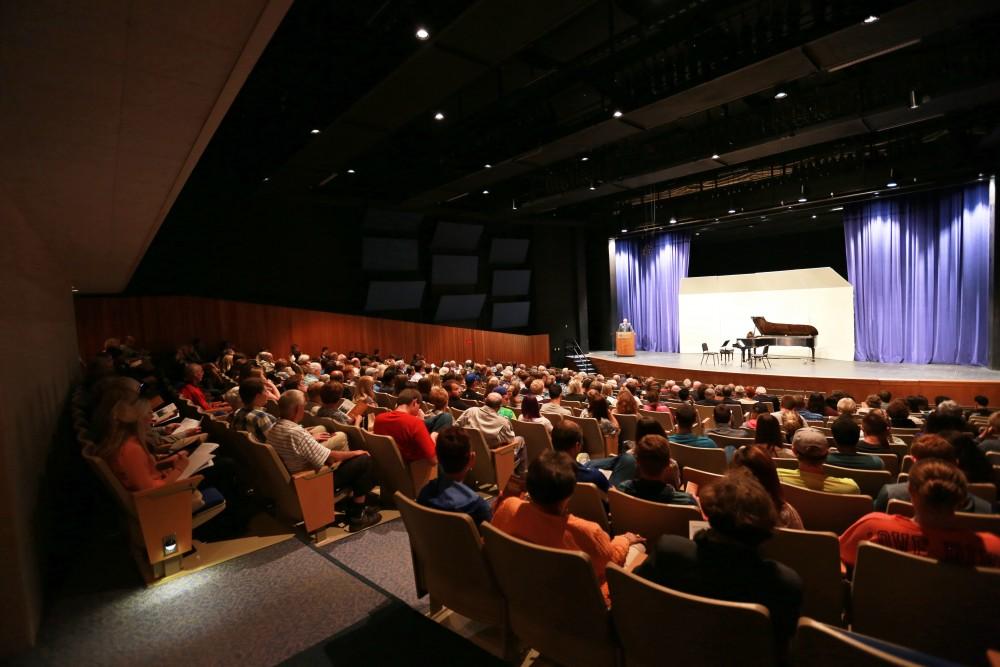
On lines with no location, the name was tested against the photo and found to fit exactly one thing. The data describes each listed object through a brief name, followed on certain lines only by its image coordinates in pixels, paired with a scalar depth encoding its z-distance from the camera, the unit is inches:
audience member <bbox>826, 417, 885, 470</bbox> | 132.9
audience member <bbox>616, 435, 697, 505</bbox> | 99.3
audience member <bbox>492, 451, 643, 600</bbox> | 77.9
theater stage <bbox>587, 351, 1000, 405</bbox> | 379.6
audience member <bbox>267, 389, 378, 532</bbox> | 142.6
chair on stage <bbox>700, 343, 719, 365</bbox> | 587.3
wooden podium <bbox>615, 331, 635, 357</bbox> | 660.1
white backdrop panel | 578.9
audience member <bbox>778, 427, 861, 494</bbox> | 110.5
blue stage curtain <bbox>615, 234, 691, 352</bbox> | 711.7
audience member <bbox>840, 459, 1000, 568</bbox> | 74.1
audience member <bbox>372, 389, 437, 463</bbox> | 157.8
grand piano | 525.3
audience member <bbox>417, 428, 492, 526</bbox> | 96.0
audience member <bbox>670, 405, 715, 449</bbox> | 158.4
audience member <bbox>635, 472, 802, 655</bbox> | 61.7
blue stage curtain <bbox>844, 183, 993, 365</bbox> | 453.7
